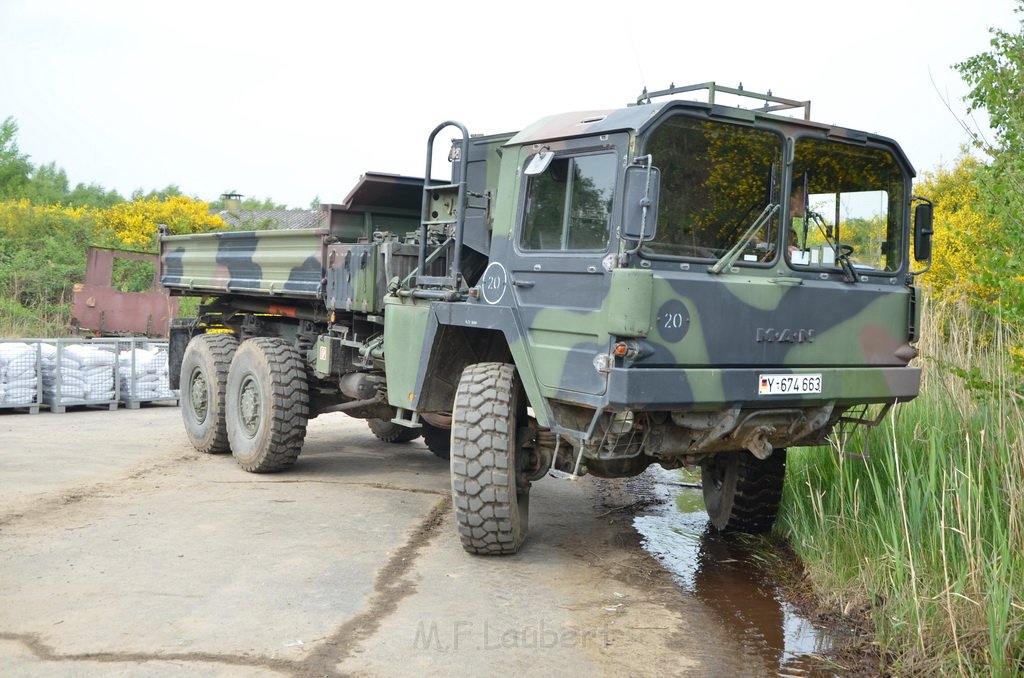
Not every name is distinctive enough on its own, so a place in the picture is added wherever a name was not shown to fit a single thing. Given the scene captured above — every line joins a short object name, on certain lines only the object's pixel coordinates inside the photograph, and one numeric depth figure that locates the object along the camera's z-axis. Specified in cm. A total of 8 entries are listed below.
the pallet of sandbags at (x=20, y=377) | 1080
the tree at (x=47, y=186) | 3042
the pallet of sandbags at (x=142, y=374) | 1188
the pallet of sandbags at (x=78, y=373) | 1118
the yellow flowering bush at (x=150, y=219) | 2555
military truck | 494
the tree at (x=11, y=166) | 3014
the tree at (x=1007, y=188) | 538
